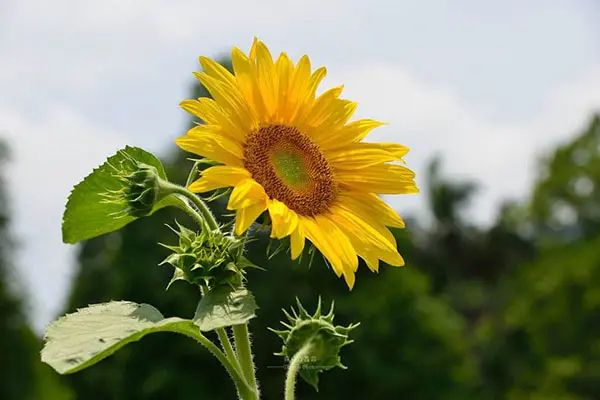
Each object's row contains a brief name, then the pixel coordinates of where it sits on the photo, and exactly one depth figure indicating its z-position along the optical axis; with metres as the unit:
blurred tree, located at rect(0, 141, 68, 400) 16.80
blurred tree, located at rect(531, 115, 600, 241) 30.20
